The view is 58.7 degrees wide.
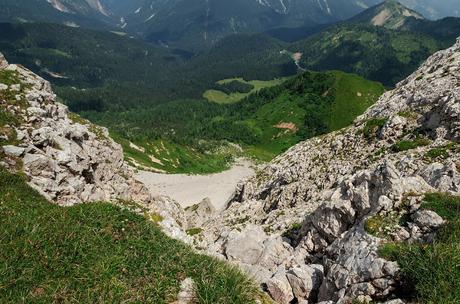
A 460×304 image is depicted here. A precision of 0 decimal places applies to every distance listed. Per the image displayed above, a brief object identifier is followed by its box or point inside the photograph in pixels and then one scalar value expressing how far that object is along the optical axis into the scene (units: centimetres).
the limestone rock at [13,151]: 2928
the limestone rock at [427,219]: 1995
